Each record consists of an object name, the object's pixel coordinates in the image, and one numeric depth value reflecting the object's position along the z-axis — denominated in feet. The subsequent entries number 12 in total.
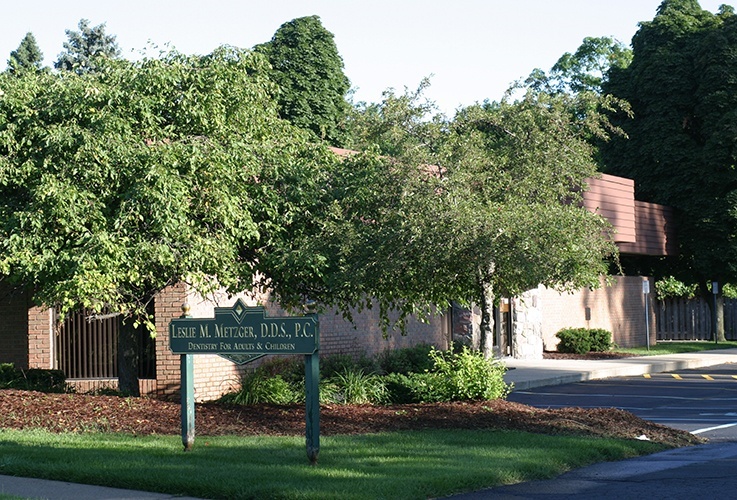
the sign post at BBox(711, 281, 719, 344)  131.54
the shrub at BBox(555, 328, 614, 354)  105.91
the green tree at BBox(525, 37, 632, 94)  195.31
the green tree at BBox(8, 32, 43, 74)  185.57
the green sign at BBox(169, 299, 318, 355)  35.94
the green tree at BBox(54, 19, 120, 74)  187.11
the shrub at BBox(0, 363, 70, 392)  58.59
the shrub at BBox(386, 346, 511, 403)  51.80
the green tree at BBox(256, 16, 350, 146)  138.92
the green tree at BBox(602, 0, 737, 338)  127.54
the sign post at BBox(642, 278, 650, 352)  113.02
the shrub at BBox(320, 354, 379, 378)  61.87
